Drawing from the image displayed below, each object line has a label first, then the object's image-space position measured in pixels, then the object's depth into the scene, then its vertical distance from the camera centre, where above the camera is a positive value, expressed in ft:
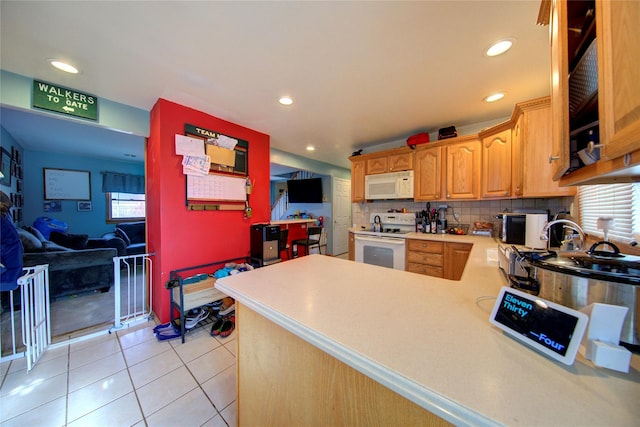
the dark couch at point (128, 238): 12.32 -1.54
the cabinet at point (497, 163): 7.70 +1.78
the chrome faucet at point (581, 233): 3.23 -0.37
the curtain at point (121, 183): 16.57 +2.54
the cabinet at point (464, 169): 8.78 +1.77
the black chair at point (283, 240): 9.46 -1.27
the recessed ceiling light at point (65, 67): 5.42 +3.88
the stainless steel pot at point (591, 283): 1.72 -0.67
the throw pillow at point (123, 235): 14.40 -1.40
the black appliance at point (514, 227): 6.77 -0.57
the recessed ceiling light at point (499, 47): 4.80 +3.79
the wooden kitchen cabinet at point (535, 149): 6.20 +1.84
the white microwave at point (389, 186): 10.43 +1.32
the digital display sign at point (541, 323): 1.52 -0.93
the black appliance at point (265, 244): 8.78 -1.32
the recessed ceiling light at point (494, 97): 7.05 +3.83
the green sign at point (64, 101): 6.00 +3.42
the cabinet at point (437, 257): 8.04 -1.87
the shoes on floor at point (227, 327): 7.09 -3.91
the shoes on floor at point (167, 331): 6.73 -3.84
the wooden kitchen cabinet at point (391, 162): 10.53 +2.57
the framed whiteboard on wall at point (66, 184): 14.40 +2.18
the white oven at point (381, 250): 9.36 -1.82
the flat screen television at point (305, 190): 17.93 +1.93
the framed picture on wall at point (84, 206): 15.71 +0.62
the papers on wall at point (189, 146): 7.41 +2.43
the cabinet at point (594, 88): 1.61 +1.17
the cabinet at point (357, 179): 12.13 +1.87
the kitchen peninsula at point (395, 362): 1.33 -1.18
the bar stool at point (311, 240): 12.12 -1.71
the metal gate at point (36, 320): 5.61 -3.23
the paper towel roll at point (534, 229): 6.25 -0.60
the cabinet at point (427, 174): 9.65 +1.73
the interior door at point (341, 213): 18.15 -0.12
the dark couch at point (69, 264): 8.51 -2.16
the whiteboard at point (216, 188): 7.81 +1.02
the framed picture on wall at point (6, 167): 9.48 +2.27
